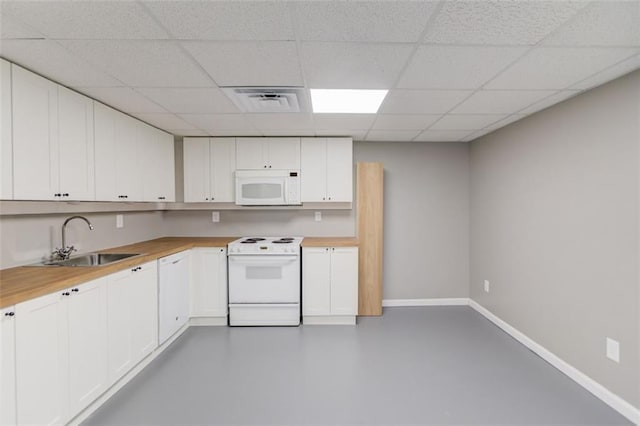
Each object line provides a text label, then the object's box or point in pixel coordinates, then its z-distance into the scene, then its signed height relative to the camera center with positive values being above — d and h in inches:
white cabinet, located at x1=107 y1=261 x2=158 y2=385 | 84.2 -33.7
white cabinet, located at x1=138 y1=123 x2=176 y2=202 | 121.4 +22.2
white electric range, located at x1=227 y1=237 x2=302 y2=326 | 132.4 -33.9
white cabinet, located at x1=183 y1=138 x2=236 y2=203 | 145.6 +22.9
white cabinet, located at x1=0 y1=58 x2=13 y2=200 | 66.8 +18.8
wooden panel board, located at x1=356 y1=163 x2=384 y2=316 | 148.0 -11.6
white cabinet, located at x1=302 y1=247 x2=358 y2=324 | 135.5 -32.7
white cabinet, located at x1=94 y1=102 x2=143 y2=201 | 96.8 +20.5
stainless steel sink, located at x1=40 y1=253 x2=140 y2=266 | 98.7 -16.3
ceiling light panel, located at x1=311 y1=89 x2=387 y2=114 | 89.1 +36.9
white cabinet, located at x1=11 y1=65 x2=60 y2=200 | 70.3 +20.1
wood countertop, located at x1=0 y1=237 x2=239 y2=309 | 59.5 -15.8
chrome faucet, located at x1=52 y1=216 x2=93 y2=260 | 92.7 -11.9
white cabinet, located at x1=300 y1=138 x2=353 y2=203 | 145.7 +21.2
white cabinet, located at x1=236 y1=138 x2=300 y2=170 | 145.0 +29.6
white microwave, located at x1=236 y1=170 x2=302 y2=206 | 143.4 +12.1
